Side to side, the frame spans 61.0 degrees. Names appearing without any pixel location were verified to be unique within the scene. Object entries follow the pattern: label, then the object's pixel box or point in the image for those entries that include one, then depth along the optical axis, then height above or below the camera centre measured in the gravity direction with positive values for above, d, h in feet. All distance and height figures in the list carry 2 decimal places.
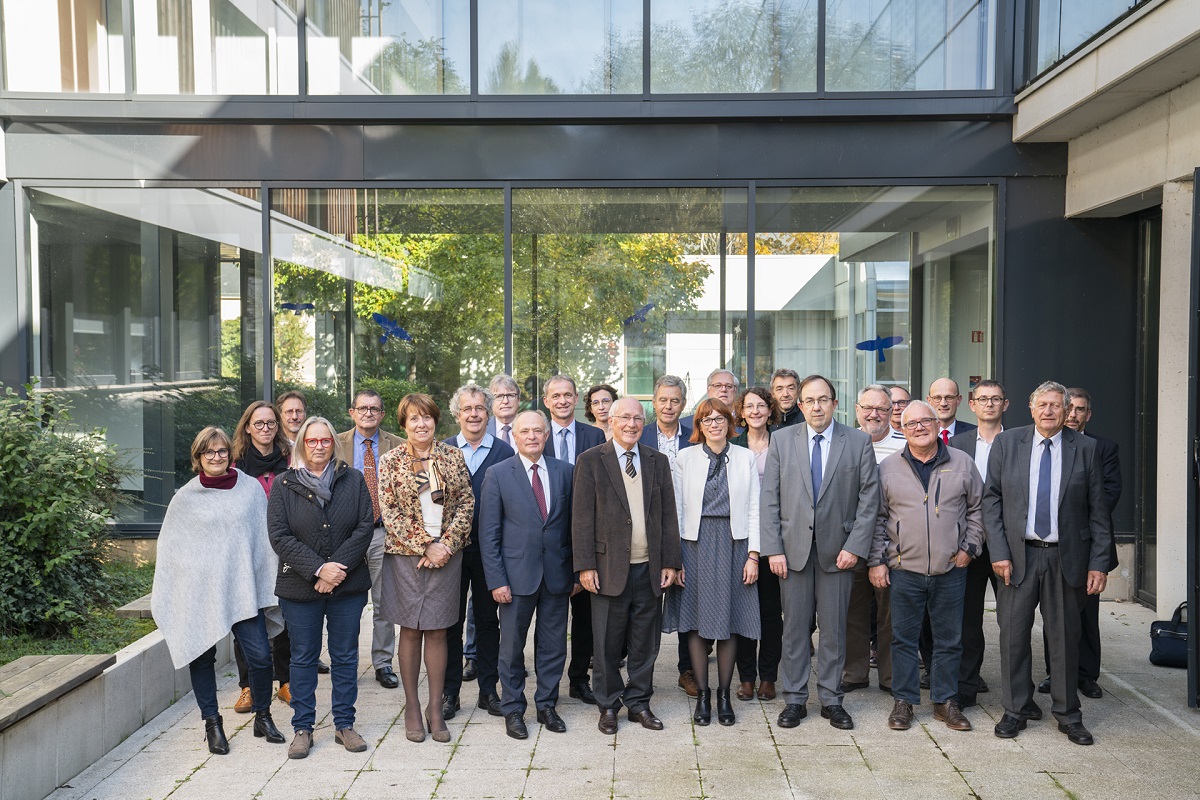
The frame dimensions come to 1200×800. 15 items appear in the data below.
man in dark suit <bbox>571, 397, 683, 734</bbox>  17.85 -3.24
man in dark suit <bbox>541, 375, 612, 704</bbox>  21.50 -1.31
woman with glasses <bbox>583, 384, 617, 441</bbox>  22.36 -0.82
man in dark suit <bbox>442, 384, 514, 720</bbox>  18.85 -3.96
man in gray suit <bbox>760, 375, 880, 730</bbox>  18.24 -2.92
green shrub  20.18 -3.07
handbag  21.33 -5.86
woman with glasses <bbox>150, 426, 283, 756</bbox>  16.98 -3.58
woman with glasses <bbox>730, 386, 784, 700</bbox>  19.65 -4.85
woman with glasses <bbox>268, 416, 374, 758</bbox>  16.80 -3.19
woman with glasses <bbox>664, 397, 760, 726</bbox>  18.51 -3.26
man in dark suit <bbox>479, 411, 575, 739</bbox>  17.92 -3.38
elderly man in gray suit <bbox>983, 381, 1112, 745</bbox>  17.61 -3.08
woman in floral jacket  17.31 -3.03
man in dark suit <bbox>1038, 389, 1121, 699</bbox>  19.71 -5.26
